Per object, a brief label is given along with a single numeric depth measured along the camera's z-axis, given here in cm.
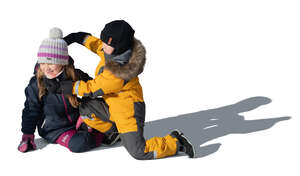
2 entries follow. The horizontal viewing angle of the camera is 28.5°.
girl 470
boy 457
